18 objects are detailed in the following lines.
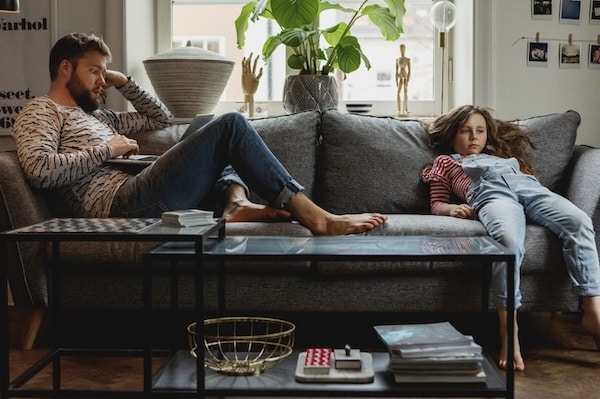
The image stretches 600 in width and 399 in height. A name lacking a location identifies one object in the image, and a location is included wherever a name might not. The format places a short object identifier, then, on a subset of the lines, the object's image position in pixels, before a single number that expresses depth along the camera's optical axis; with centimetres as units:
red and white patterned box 180
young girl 243
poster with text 372
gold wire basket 189
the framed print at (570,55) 368
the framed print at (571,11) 367
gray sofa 250
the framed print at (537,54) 367
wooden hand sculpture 382
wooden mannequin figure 384
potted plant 337
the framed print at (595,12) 368
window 404
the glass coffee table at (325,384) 174
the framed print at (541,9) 367
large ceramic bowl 352
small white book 197
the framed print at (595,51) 369
